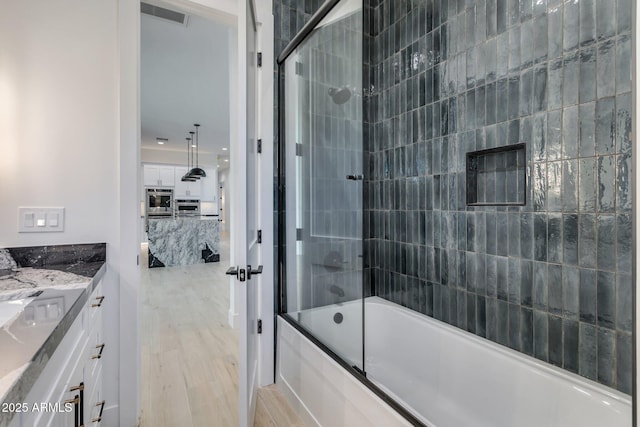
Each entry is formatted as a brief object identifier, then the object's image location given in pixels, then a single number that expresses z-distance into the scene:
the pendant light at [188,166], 8.10
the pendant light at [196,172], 7.53
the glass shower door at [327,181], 1.78
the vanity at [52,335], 0.57
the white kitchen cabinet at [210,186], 10.34
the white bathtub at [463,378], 1.22
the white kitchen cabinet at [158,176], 9.29
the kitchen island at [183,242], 5.99
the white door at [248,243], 1.47
